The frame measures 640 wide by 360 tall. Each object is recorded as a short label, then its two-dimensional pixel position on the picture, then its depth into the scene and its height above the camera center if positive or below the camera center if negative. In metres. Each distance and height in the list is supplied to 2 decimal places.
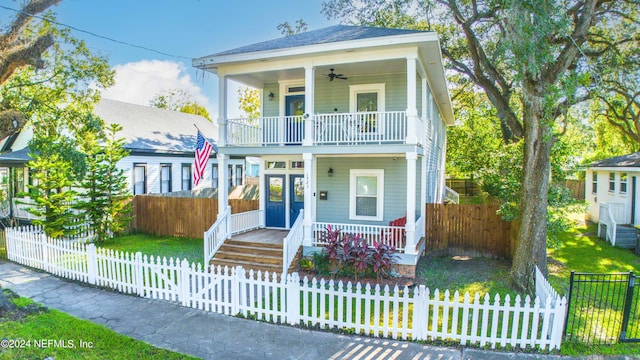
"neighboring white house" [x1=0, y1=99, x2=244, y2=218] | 17.53 +0.86
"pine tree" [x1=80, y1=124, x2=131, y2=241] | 13.91 -0.94
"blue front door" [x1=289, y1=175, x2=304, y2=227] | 13.38 -1.00
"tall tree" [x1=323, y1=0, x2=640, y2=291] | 7.81 +1.97
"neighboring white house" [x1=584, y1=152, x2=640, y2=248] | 14.48 -1.29
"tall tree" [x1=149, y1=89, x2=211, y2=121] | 43.94 +8.31
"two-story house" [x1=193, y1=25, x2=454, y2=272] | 10.05 +1.41
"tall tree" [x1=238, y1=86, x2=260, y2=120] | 33.22 +6.27
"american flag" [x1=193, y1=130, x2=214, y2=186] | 11.96 +0.42
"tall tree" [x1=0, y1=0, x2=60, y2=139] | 9.43 +3.35
